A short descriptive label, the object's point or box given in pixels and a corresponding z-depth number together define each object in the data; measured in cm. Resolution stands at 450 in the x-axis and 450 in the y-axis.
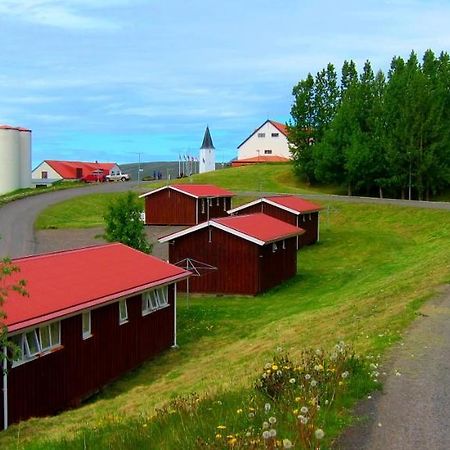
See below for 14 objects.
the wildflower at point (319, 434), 583
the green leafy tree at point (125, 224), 2822
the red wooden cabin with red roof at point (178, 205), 5016
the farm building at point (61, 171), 10600
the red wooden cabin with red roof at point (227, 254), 2850
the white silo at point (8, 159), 7706
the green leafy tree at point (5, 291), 1017
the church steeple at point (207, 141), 11462
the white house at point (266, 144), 10562
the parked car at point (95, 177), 9634
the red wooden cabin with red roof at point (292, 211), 4059
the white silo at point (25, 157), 8025
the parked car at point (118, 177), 9734
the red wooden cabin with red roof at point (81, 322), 1380
